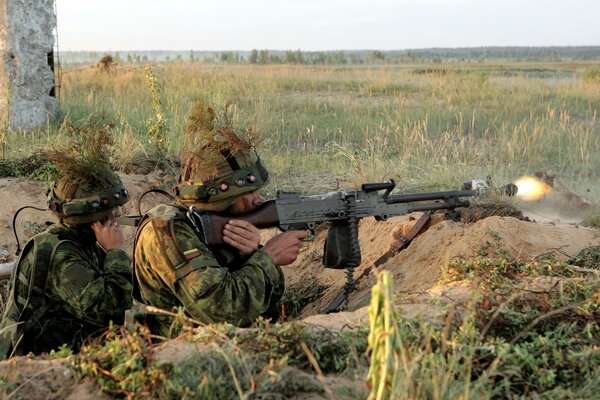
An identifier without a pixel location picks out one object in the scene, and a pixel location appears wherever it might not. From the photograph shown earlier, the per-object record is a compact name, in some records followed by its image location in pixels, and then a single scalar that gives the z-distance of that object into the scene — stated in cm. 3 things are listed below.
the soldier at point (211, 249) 396
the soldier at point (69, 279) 438
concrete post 1004
